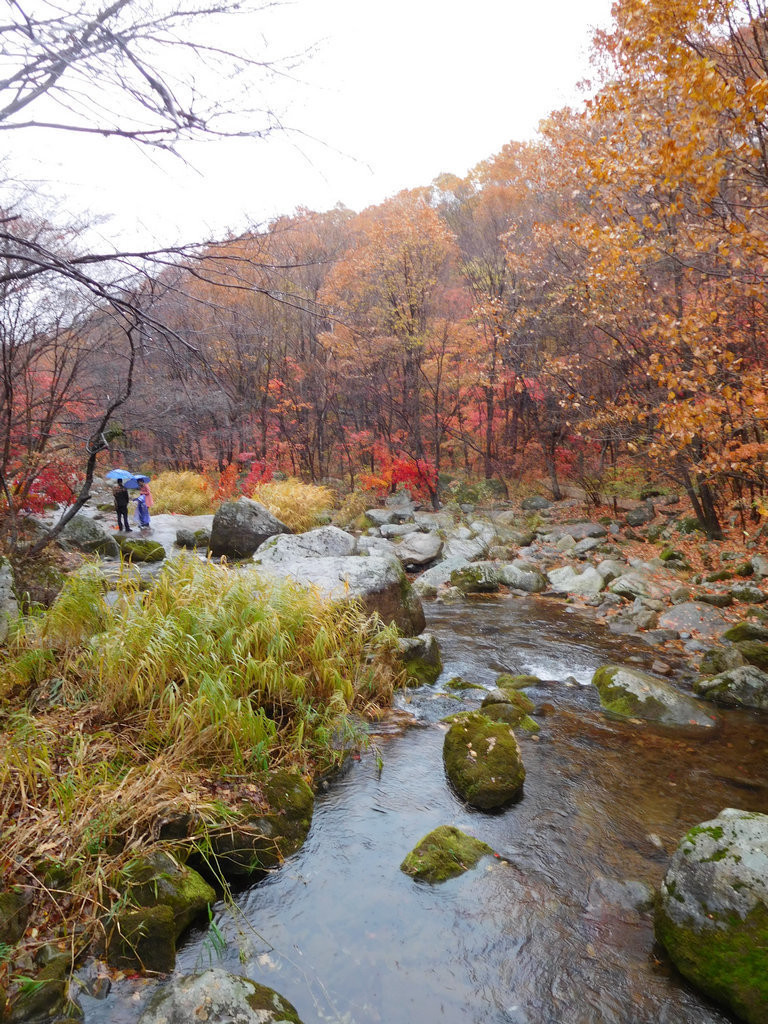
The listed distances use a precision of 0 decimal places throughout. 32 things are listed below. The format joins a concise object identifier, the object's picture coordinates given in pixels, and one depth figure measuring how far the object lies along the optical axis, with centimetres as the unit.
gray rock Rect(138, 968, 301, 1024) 218
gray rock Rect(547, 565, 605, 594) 952
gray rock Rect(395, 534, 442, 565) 1164
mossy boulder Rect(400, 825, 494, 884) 335
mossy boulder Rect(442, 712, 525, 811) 399
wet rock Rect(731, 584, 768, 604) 796
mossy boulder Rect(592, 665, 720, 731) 525
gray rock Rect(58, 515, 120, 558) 1006
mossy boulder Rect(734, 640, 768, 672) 621
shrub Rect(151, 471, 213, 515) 1691
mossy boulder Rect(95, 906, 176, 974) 259
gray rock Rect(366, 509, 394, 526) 1515
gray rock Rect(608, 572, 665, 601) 884
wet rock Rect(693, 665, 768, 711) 554
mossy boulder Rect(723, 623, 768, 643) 676
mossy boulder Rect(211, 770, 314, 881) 322
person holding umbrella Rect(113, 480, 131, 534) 1215
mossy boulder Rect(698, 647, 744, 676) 617
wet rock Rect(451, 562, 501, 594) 993
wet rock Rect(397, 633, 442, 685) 613
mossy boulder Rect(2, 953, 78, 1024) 224
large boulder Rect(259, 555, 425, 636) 630
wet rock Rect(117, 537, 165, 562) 1004
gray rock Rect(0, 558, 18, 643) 481
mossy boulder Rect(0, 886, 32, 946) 247
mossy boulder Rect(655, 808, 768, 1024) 246
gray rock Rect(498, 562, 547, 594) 1003
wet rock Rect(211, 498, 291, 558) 1088
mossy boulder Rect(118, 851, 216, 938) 276
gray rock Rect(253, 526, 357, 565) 807
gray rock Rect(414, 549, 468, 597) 977
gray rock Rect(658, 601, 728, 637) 733
